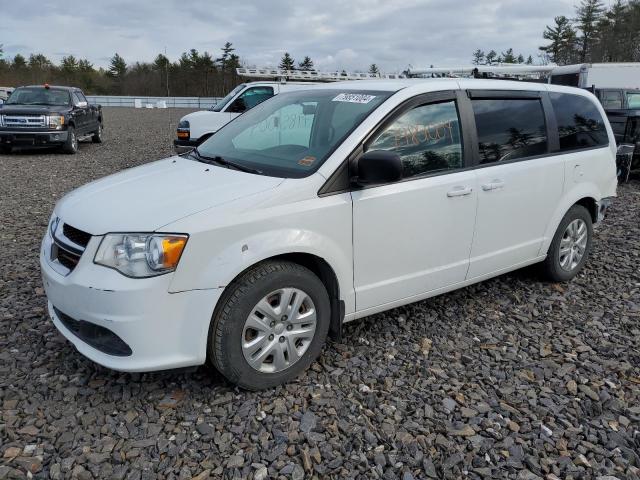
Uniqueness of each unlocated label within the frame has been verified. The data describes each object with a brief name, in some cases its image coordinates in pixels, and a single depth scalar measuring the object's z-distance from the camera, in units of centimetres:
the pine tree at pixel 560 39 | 5412
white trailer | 1633
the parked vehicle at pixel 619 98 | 1213
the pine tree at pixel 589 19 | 5184
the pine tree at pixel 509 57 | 5578
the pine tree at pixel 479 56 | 5895
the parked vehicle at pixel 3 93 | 2071
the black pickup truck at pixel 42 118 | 1274
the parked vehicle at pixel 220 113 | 1138
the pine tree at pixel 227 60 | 6474
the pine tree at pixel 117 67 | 7995
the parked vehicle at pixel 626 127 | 1015
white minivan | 270
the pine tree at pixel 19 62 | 6500
